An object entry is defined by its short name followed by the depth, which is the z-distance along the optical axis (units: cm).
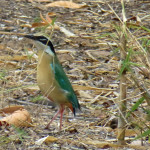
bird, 975
